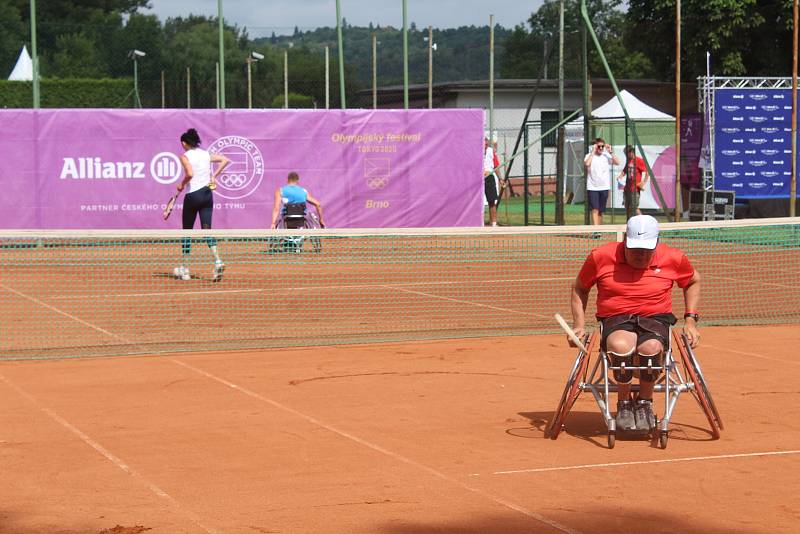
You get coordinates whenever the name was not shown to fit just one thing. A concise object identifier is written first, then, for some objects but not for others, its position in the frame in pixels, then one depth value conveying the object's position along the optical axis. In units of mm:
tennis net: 11656
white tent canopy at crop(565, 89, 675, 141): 31794
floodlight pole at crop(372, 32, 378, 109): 41144
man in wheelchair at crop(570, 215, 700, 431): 7195
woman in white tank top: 15609
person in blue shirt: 18984
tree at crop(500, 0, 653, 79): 74125
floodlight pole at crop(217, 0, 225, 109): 23377
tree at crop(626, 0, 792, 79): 34750
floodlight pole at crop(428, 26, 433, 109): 35275
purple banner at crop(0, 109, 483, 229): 20500
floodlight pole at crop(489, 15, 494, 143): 35588
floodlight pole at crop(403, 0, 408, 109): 25103
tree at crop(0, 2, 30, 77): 48625
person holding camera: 21750
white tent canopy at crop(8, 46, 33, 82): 47344
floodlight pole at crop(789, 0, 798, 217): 20266
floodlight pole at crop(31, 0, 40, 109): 21984
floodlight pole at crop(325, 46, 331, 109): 42031
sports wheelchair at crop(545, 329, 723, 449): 7117
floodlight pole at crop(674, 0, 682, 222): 21398
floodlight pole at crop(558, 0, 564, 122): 24806
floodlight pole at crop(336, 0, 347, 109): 24484
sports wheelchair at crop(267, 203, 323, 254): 18984
